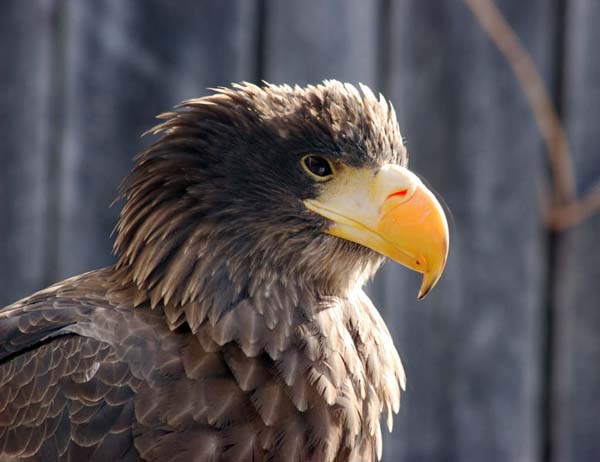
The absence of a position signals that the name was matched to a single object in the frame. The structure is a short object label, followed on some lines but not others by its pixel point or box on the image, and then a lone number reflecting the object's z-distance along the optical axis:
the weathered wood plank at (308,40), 6.84
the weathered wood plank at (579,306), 7.16
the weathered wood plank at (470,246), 7.02
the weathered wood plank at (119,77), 6.63
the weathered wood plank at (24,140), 6.62
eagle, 4.68
